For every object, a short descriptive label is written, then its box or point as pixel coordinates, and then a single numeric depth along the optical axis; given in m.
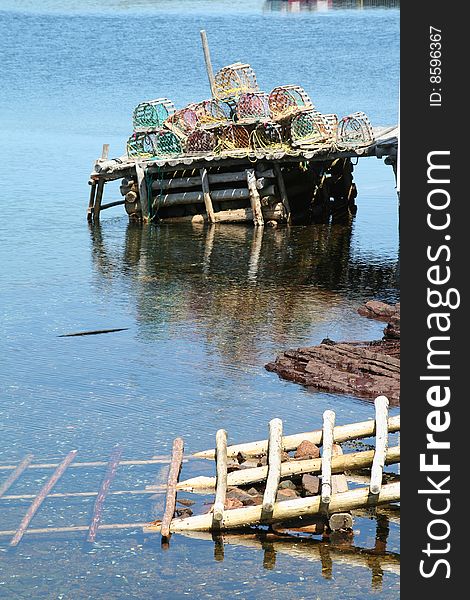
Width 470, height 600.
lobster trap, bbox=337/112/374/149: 33.47
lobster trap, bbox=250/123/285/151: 35.03
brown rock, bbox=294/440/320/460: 15.85
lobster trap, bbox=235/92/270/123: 33.81
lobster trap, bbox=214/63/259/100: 34.81
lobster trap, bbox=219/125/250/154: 35.28
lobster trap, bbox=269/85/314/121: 34.22
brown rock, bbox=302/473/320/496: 14.98
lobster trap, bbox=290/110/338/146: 34.50
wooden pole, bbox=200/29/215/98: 38.21
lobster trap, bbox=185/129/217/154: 35.59
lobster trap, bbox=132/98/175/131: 35.91
